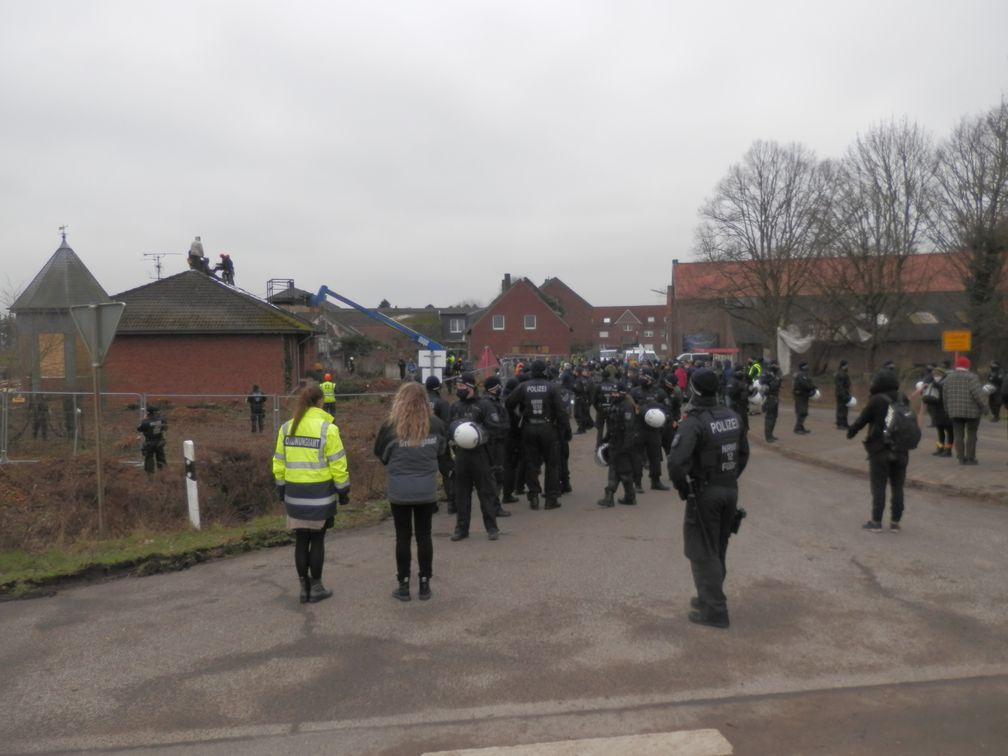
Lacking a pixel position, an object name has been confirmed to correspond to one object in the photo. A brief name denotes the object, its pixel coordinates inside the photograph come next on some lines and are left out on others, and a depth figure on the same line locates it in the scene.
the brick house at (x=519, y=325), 75.06
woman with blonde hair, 6.80
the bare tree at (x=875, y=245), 38.66
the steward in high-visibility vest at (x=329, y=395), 17.54
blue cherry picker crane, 24.61
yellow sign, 24.88
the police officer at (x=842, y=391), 19.55
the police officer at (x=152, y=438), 15.36
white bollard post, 10.51
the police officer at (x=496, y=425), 10.38
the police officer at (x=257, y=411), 18.95
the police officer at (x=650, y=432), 11.28
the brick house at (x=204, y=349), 32.50
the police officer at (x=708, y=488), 6.01
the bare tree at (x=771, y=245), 43.91
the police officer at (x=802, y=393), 18.83
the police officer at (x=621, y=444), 10.74
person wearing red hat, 13.22
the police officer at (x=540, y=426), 10.84
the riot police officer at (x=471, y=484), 8.90
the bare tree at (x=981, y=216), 32.75
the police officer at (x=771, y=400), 18.38
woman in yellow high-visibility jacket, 6.73
